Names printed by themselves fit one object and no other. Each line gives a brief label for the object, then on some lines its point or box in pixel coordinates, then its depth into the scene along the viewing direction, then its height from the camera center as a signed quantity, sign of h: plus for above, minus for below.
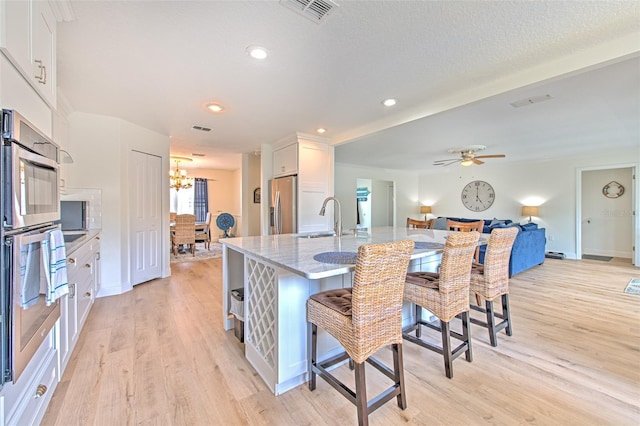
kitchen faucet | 2.63 -0.17
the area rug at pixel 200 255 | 5.86 -1.04
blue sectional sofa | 4.44 -0.65
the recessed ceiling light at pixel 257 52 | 1.96 +1.18
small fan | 7.59 -0.32
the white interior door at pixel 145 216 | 3.87 -0.09
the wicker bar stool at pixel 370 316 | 1.33 -0.56
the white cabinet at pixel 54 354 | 1.11 -0.79
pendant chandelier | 6.57 +0.79
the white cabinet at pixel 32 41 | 1.11 +0.80
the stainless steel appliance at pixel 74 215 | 3.20 -0.05
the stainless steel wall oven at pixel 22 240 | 1.02 -0.12
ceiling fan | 5.06 +1.12
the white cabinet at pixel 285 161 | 4.50 +0.88
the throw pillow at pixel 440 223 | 6.59 -0.31
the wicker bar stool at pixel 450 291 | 1.80 -0.57
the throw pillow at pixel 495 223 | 5.64 -0.27
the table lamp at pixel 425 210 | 8.85 +0.01
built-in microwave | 1.03 +0.16
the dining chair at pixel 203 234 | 6.69 -0.58
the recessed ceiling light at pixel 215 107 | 3.06 +1.19
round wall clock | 7.52 +0.42
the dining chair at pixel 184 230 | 5.96 -0.43
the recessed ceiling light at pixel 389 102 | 2.96 +1.20
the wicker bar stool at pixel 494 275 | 2.19 -0.55
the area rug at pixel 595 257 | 6.02 -1.08
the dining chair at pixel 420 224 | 4.76 -0.24
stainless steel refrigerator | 4.50 +0.08
